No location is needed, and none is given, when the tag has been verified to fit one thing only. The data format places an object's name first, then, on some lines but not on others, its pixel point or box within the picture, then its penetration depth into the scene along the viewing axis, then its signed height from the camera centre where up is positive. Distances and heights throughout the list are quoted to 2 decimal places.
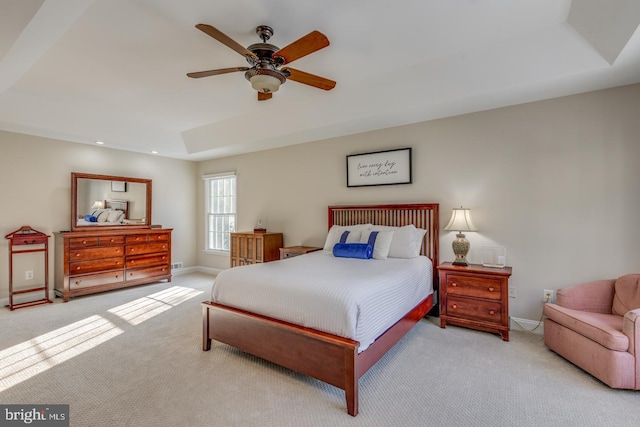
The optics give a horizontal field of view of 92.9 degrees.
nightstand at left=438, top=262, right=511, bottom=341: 3.00 -0.85
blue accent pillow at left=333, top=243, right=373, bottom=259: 3.49 -0.42
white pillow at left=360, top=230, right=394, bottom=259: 3.50 -0.34
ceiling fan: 2.14 +1.20
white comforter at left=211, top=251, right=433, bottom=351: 2.05 -0.61
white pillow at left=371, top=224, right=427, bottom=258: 3.54 -0.32
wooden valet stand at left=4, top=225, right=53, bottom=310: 4.04 -0.48
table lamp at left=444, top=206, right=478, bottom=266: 3.37 -0.15
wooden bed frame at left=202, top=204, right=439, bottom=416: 1.96 -0.97
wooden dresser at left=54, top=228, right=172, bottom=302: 4.39 -0.71
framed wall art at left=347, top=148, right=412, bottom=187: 4.02 +0.65
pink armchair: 2.12 -0.87
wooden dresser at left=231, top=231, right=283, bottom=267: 4.93 -0.54
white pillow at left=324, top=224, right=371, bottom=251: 3.83 -0.25
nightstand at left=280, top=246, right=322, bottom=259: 4.46 -0.54
